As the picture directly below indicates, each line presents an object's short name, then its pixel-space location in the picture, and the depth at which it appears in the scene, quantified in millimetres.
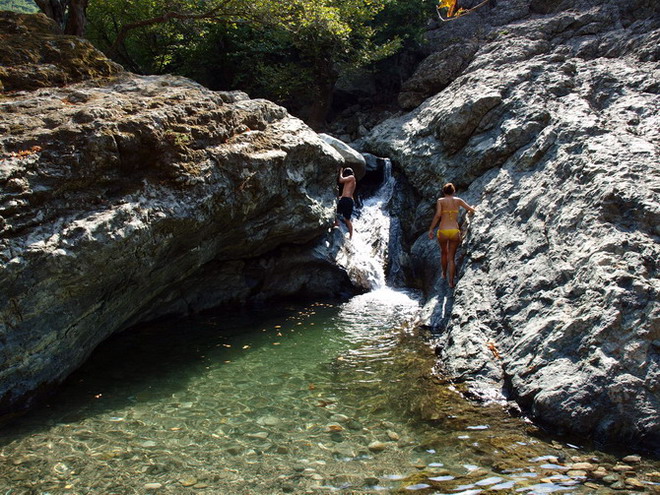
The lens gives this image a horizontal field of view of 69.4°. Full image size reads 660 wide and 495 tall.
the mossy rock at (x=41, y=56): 8125
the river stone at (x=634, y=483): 4507
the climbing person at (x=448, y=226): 10711
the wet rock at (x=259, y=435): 5629
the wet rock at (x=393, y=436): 5586
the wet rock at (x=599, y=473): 4695
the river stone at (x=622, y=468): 4805
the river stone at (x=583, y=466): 4840
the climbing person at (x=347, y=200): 14305
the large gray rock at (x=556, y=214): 5816
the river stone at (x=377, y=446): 5367
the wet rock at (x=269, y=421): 5958
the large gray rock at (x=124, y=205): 6223
